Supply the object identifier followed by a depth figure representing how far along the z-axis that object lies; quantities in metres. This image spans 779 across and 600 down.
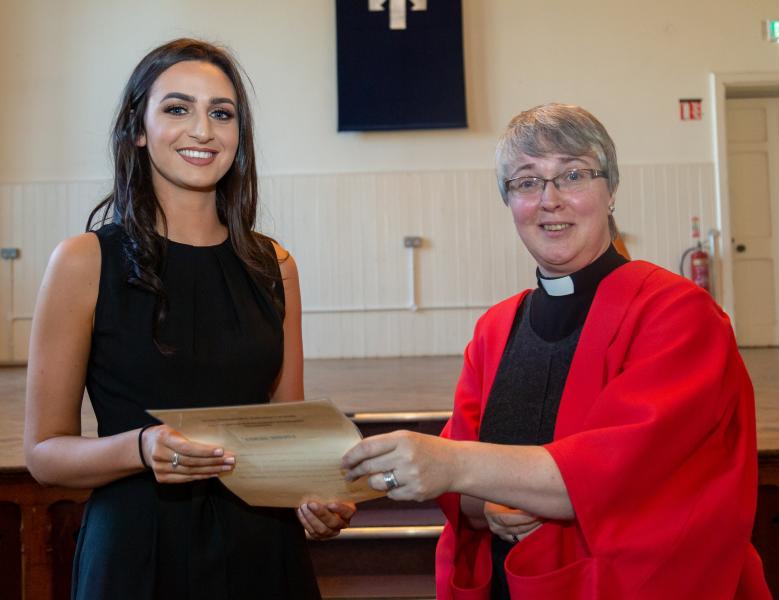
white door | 7.21
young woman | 1.22
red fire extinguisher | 6.72
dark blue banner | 6.64
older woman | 1.08
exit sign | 6.80
